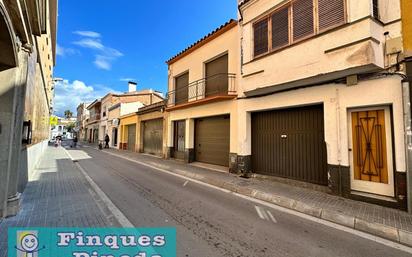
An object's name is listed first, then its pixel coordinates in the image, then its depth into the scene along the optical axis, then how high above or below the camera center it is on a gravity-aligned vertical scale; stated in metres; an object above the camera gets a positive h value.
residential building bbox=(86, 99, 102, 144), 37.86 +3.07
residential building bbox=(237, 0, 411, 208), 5.15 +1.45
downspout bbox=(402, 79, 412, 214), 4.78 +0.21
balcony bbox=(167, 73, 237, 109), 10.15 +2.70
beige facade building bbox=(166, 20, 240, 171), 10.12 +2.00
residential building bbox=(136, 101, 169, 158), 15.95 +0.77
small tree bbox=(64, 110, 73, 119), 82.44 +9.16
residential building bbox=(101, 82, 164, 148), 26.93 +4.32
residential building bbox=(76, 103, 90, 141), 50.00 +4.28
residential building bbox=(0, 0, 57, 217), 4.13 +1.22
